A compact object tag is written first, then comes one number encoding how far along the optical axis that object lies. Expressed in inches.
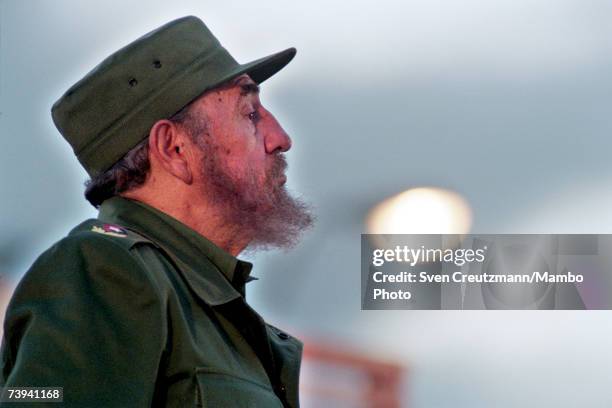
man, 202.9
